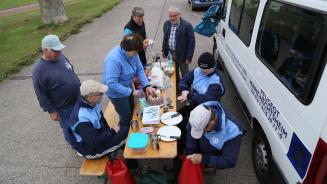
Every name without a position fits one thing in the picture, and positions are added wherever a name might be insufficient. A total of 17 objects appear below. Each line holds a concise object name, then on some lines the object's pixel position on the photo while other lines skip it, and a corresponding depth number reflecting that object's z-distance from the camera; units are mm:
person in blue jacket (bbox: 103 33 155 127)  3471
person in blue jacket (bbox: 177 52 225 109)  3674
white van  2254
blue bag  6453
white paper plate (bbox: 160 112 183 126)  3480
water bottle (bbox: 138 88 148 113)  3839
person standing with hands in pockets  5070
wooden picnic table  3031
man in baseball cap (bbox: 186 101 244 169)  2764
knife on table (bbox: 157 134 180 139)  3219
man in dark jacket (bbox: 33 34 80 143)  3559
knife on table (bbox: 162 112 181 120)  3572
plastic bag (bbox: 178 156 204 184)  2922
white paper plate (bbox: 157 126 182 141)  3248
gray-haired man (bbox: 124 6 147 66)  4965
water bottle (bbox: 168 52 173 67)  5172
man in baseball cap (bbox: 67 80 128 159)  3080
